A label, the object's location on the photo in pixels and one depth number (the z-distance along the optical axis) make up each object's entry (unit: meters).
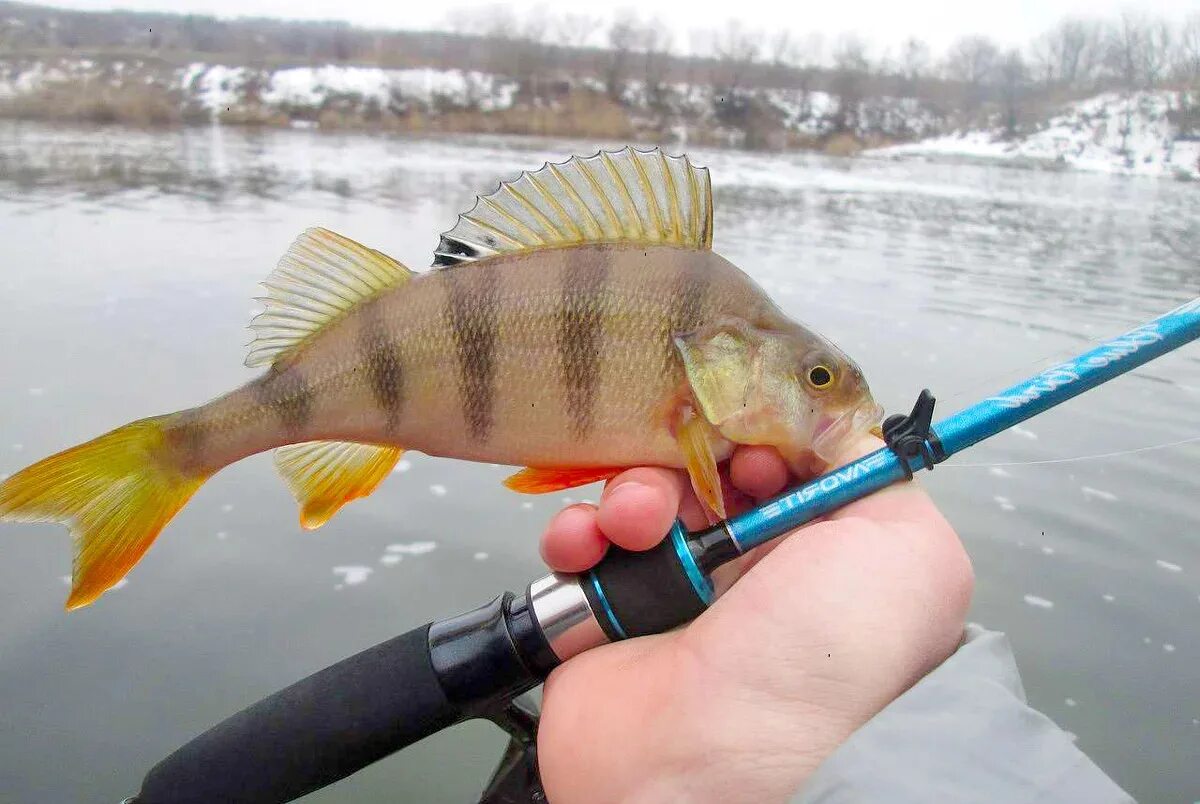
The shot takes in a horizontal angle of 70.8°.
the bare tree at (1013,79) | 40.83
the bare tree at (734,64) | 35.41
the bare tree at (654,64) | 33.08
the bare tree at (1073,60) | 42.53
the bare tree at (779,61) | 41.57
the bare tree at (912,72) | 46.22
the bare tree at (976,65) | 47.81
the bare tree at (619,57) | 34.31
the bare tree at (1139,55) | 26.97
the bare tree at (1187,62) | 21.42
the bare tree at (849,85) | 35.09
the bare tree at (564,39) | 42.38
